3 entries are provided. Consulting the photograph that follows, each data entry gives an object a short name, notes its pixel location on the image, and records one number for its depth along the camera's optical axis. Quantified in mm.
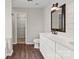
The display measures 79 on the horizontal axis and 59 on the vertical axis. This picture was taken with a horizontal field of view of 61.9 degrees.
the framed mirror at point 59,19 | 2177
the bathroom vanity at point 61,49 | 829
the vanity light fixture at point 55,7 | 2591
